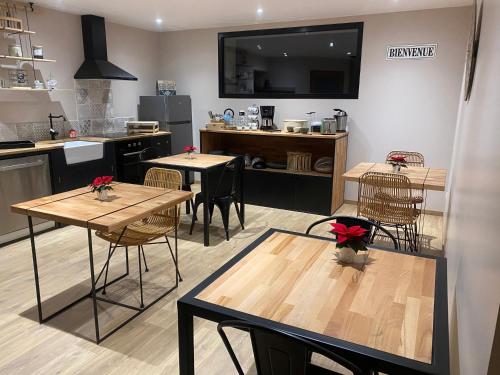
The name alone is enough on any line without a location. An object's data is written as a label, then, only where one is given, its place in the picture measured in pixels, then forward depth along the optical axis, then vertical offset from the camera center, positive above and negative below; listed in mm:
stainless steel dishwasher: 3768 -803
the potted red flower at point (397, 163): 3674 -511
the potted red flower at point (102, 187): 2598 -533
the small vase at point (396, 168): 3662 -552
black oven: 5074 -614
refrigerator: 5898 -70
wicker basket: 5105 -681
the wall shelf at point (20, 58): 4000 +553
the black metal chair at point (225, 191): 3936 -858
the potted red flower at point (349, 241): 1638 -565
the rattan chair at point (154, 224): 2682 -897
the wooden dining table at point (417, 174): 3197 -597
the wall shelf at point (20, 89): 4087 +214
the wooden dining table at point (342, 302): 1129 -689
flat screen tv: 5020 +682
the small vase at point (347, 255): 1690 -642
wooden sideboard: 4828 -824
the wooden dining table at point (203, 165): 3717 -559
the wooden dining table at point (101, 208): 2203 -626
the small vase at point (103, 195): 2596 -584
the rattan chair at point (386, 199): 3204 -772
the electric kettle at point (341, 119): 4996 -111
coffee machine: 5367 -83
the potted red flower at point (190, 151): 4277 -465
